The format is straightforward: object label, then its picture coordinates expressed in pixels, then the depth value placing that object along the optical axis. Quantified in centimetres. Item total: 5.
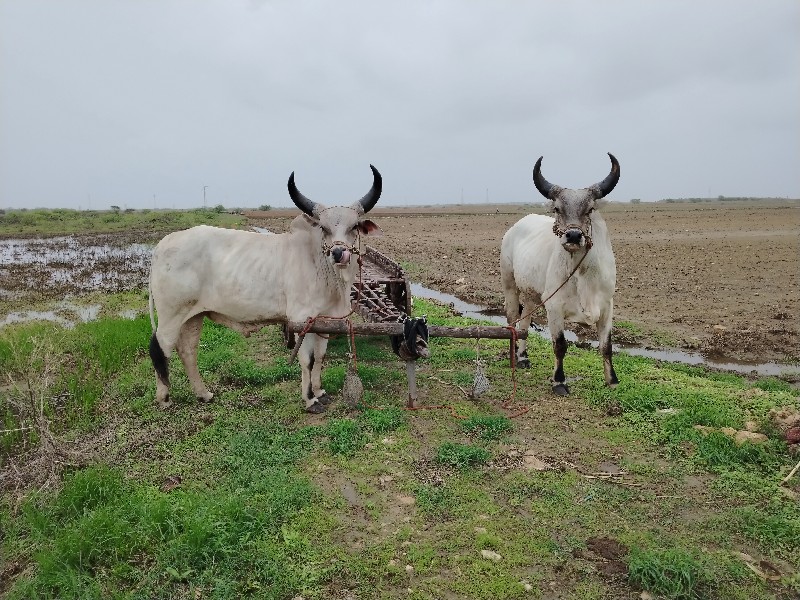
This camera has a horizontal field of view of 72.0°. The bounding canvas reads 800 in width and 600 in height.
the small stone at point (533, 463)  455
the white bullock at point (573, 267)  576
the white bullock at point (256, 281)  579
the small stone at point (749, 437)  469
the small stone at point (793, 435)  462
